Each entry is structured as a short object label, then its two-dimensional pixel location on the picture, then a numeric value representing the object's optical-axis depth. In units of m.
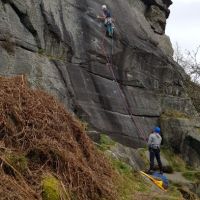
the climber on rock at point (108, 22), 16.57
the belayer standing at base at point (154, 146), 12.96
